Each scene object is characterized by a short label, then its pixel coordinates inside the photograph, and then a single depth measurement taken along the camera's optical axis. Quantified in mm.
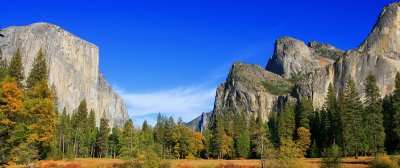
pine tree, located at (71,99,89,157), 103500
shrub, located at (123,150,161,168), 40000
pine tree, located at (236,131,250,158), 99562
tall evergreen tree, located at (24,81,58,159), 49319
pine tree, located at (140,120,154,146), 109688
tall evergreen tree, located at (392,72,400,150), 60250
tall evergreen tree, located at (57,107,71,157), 95688
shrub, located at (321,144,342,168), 40000
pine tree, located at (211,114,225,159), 102812
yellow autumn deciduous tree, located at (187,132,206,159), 105188
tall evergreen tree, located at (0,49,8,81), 56700
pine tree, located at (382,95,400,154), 73000
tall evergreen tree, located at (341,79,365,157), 68919
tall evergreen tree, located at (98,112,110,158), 108062
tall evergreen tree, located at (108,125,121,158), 113625
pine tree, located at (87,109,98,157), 108450
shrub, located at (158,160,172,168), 41881
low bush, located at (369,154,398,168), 37125
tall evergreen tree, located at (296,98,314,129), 91006
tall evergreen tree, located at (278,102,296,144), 90312
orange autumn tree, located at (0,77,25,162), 41500
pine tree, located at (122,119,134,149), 114100
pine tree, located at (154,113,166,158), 108750
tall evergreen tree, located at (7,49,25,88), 56625
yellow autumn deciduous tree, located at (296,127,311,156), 84750
